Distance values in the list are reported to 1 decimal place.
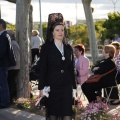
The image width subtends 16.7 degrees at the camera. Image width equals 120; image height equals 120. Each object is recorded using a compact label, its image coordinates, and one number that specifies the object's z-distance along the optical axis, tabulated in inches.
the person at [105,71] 329.7
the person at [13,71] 362.3
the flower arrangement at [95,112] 254.4
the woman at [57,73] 233.9
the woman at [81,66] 377.4
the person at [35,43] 613.3
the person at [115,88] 334.4
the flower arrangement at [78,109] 286.4
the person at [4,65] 340.2
